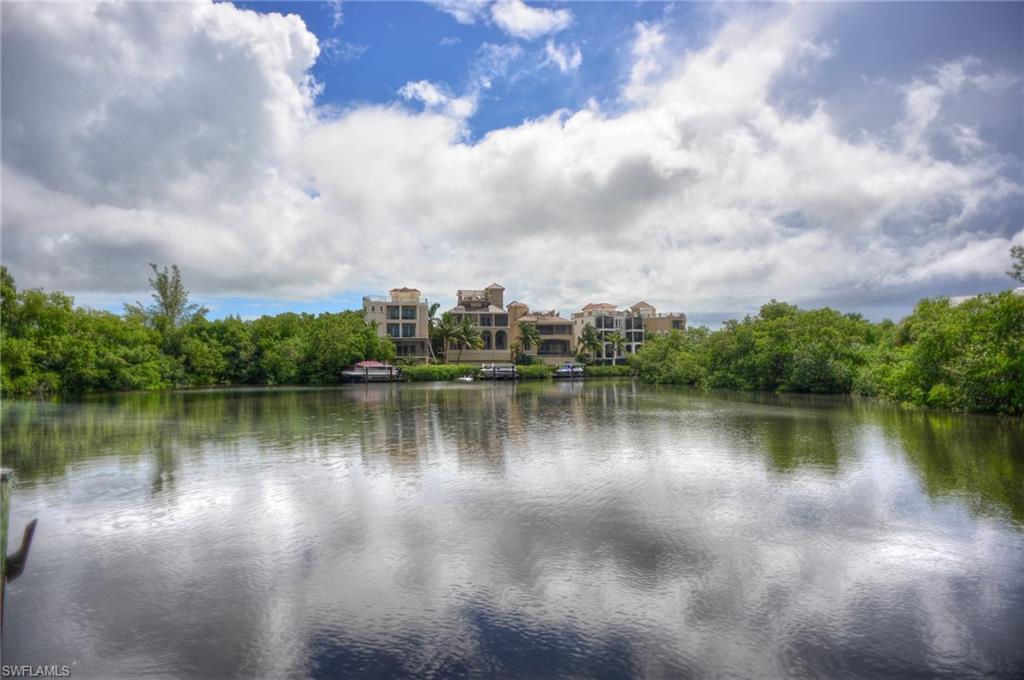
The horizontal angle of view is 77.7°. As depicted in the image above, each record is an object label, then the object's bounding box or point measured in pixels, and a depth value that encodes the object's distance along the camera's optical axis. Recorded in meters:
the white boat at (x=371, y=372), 65.31
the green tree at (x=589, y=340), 90.44
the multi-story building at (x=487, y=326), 87.06
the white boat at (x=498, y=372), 74.50
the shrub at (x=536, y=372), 78.69
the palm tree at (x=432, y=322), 83.25
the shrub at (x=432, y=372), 69.81
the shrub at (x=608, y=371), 85.31
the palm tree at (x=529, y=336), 87.06
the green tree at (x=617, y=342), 95.68
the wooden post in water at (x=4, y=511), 6.37
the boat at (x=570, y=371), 78.38
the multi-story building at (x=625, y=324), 97.62
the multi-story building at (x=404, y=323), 79.69
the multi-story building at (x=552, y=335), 92.75
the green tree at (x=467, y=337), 81.81
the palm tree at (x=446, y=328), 81.19
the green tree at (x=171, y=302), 72.44
